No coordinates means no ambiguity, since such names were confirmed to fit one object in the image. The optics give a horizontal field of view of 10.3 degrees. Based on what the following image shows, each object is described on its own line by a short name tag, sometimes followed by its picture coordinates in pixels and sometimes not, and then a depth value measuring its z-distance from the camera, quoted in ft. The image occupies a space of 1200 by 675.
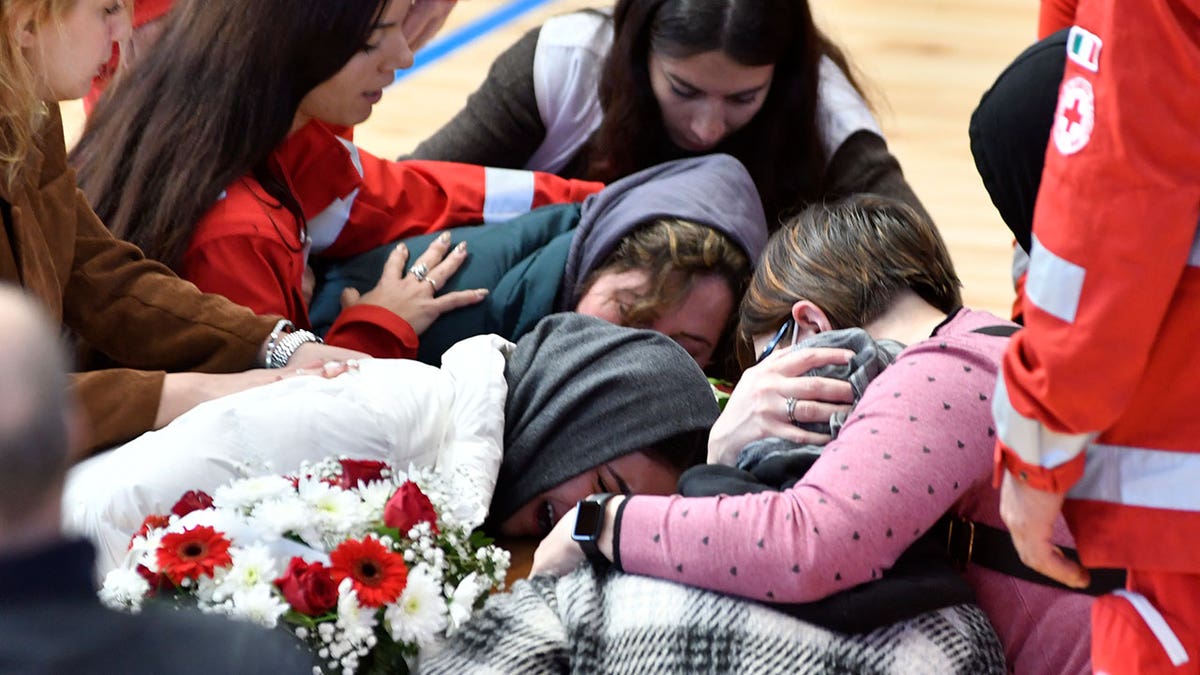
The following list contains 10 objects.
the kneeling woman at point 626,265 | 26.09
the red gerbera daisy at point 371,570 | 22.96
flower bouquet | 22.93
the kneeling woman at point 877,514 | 23.20
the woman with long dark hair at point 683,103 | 27.08
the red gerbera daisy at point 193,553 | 22.93
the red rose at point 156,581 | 23.00
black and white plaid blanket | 23.18
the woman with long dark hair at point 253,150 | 25.55
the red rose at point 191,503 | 23.53
